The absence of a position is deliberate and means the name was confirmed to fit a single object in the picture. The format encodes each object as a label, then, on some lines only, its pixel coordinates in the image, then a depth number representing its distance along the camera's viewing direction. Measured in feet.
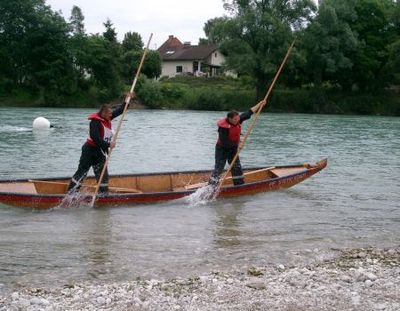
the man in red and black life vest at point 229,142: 40.16
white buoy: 103.96
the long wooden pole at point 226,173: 40.36
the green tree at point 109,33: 228.84
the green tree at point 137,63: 218.38
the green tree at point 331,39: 181.47
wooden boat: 35.53
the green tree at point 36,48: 202.90
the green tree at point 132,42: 239.50
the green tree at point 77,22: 217.40
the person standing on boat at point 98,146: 35.81
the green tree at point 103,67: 205.16
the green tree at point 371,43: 193.88
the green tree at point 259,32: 177.47
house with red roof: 264.31
